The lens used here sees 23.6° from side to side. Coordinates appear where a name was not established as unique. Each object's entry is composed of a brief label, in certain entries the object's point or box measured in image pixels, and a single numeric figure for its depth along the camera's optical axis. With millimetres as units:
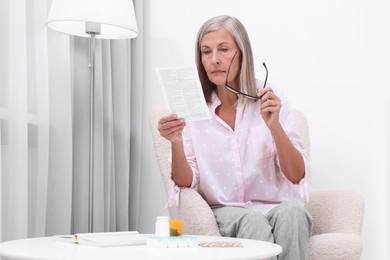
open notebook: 2424
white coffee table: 2221
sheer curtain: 2969
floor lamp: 3115
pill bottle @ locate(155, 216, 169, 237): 2465
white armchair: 2807
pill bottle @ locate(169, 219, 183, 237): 2496
